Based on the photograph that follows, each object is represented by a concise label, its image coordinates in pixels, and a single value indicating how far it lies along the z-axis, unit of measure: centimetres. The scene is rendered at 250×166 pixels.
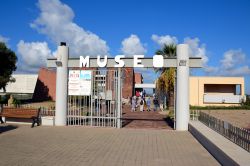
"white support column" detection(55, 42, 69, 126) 1019
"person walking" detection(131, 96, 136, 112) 1885
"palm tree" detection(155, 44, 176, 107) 2020
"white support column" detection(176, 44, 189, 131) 949
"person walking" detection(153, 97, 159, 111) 2042
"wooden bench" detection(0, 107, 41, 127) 982
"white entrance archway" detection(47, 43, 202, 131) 951
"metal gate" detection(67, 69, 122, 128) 987
